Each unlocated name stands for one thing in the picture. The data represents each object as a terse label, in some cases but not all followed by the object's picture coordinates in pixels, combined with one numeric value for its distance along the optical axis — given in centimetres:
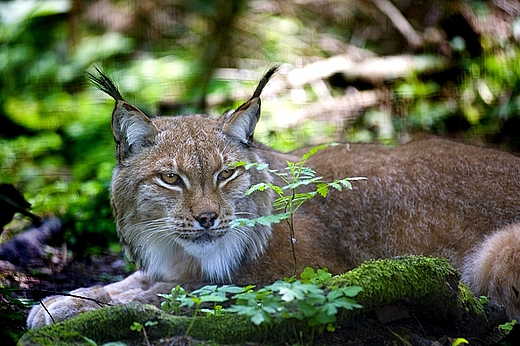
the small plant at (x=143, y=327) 593
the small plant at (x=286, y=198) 684
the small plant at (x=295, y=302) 566
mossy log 607
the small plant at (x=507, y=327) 701
